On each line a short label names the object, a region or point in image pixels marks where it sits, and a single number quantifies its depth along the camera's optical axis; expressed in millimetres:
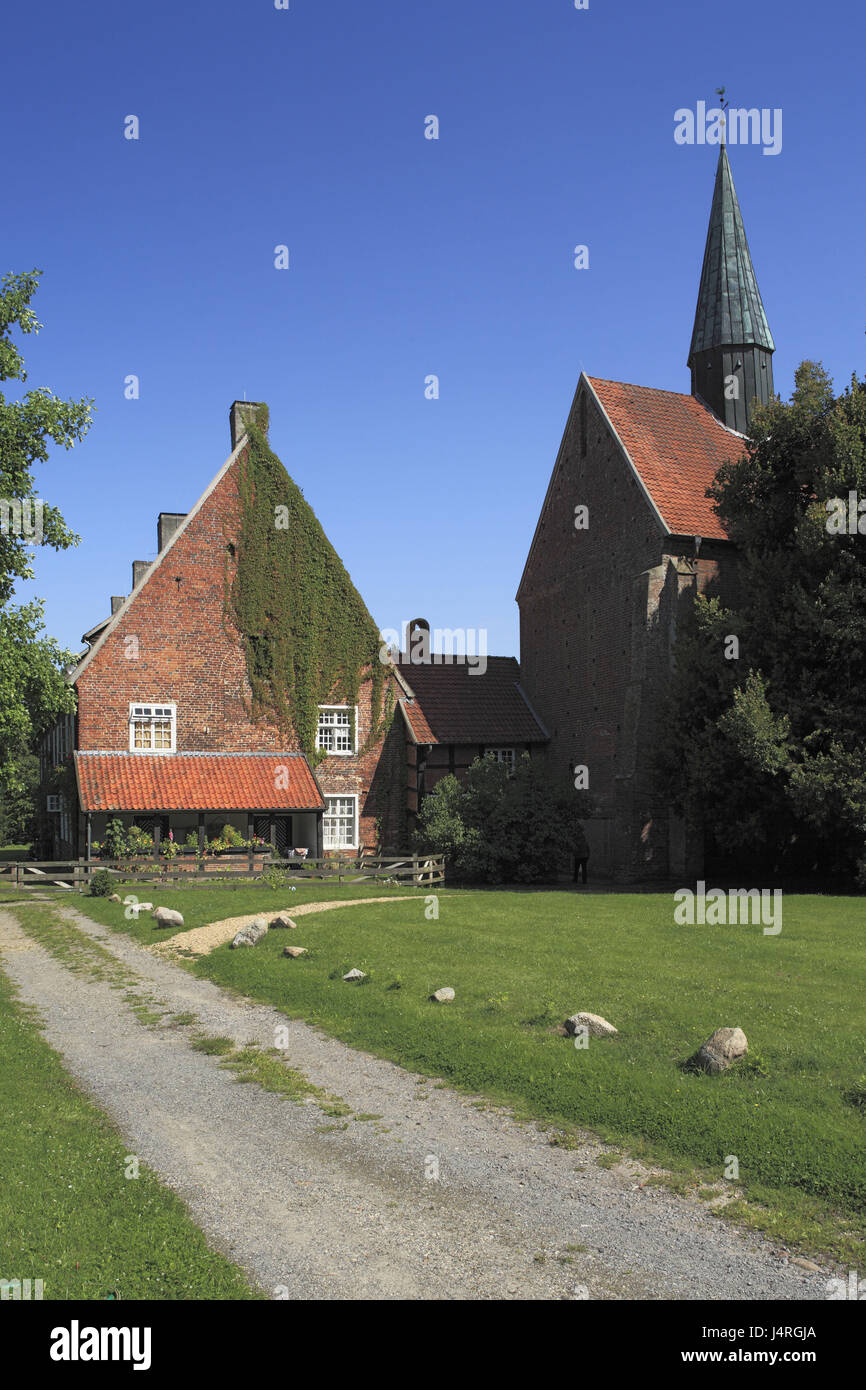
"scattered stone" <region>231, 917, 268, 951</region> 19344
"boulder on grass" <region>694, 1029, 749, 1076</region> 10688
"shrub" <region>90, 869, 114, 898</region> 28578
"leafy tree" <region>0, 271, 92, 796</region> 24953
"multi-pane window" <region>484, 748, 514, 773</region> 40991
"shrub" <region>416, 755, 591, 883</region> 33531
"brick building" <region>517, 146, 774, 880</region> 35062
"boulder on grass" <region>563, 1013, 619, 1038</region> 12203
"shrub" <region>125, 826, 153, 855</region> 33812
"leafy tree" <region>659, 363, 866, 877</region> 26875
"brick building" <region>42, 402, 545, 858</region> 35250
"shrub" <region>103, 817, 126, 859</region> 33719
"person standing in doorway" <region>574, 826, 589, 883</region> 34500
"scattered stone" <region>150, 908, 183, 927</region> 22266
